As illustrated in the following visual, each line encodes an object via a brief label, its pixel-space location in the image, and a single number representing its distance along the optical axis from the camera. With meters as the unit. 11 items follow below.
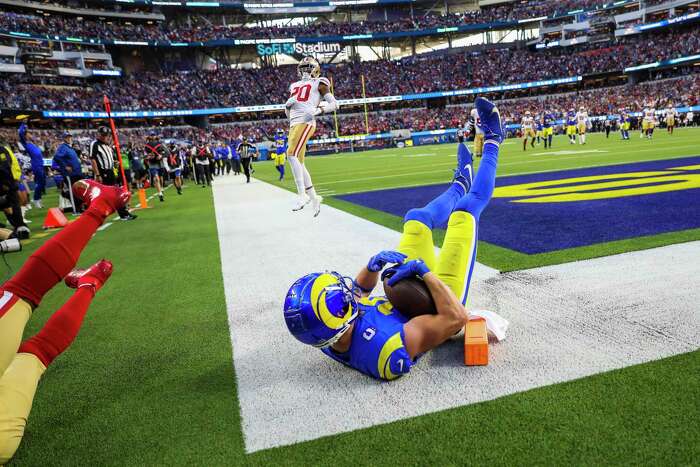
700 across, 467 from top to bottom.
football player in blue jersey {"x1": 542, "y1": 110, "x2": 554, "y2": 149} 23.55
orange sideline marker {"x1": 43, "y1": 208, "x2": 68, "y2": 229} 10.08
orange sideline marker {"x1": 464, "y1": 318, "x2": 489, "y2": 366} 2.71
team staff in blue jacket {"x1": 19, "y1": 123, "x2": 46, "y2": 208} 12.38
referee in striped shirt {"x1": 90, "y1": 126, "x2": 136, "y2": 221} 10.78
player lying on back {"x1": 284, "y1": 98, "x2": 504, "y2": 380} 2.40
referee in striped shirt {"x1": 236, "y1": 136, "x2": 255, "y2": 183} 18.81
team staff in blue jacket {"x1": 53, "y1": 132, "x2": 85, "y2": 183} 11.05
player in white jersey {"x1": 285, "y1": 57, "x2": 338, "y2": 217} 7.72
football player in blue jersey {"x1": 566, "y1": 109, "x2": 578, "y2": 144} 24.75
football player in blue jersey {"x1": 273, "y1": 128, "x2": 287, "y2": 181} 18.95
